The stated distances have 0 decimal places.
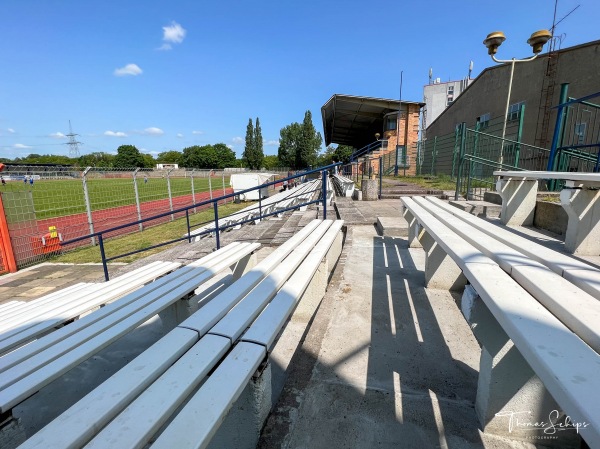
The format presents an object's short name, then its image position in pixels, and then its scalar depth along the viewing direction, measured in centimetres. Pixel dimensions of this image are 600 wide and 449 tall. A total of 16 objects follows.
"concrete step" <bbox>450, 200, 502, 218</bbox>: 454
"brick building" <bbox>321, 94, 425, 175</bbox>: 1627
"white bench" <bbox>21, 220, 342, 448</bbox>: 81
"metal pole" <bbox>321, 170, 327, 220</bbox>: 427
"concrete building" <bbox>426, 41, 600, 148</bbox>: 1091
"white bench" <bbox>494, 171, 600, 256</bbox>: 226
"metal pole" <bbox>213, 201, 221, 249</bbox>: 426
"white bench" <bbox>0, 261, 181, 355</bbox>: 176
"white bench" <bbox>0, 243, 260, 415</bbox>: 115
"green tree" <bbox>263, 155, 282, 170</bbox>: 10718
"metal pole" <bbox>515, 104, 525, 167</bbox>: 643
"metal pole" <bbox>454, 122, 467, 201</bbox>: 604
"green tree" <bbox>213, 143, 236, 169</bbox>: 10788
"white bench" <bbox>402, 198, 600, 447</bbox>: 70
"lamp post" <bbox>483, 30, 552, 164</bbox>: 598
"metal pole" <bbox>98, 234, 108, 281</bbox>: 408
